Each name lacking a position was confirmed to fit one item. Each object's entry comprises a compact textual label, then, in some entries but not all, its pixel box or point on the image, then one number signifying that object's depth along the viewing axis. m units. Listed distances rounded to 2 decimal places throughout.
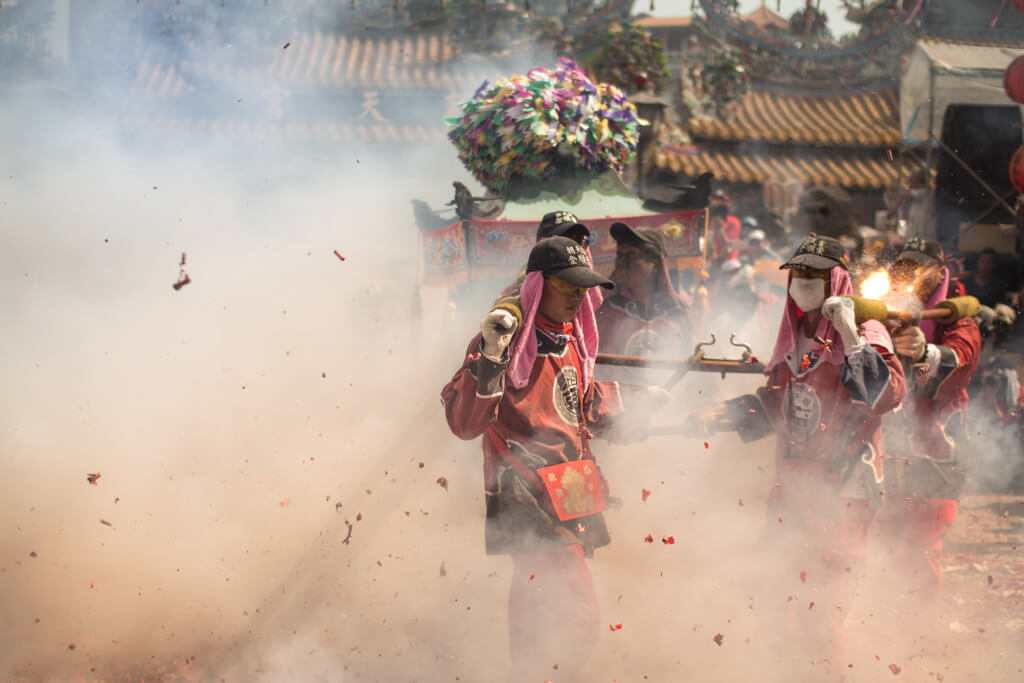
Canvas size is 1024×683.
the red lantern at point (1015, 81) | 8.63
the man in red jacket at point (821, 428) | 4.15
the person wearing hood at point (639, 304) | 5.73
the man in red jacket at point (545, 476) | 3.65
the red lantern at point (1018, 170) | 8.84
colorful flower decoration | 6.02
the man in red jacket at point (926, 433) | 4.92
